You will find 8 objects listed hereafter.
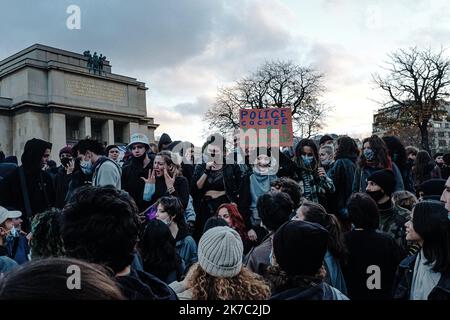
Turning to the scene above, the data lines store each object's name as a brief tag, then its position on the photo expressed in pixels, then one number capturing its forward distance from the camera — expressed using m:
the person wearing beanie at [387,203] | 3.61
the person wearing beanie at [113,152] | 7.18
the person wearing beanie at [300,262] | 1.99
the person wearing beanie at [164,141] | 7.72
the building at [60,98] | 27.56
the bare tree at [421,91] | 22.16
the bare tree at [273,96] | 13.12
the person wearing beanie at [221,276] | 2.06
